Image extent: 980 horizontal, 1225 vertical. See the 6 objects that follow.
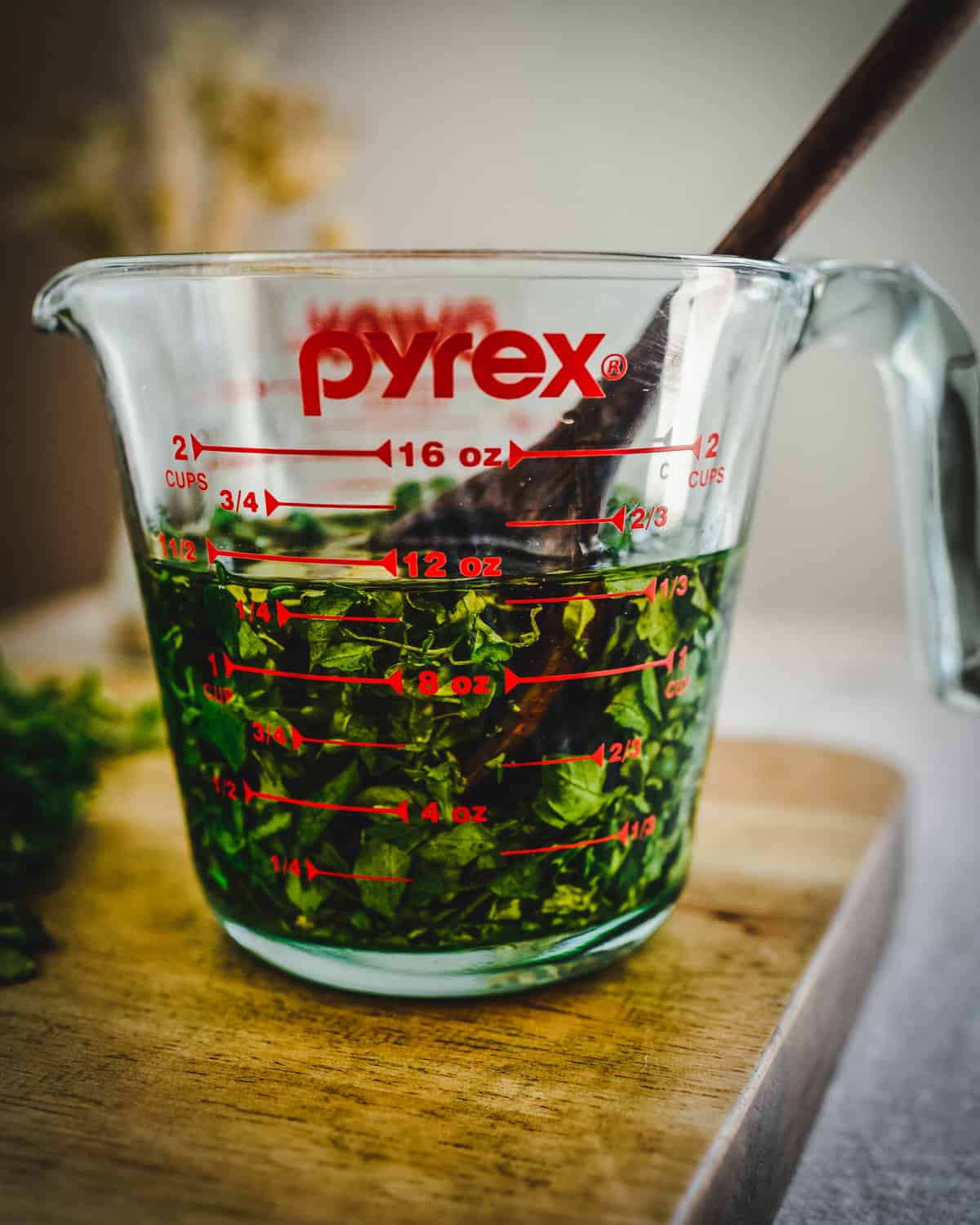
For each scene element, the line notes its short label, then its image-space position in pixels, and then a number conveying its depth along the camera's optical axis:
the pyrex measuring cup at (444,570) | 0.27
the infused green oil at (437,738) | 0.28
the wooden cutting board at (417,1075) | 0.26
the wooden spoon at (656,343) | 0.28
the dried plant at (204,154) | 0.65
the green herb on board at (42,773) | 0.32
